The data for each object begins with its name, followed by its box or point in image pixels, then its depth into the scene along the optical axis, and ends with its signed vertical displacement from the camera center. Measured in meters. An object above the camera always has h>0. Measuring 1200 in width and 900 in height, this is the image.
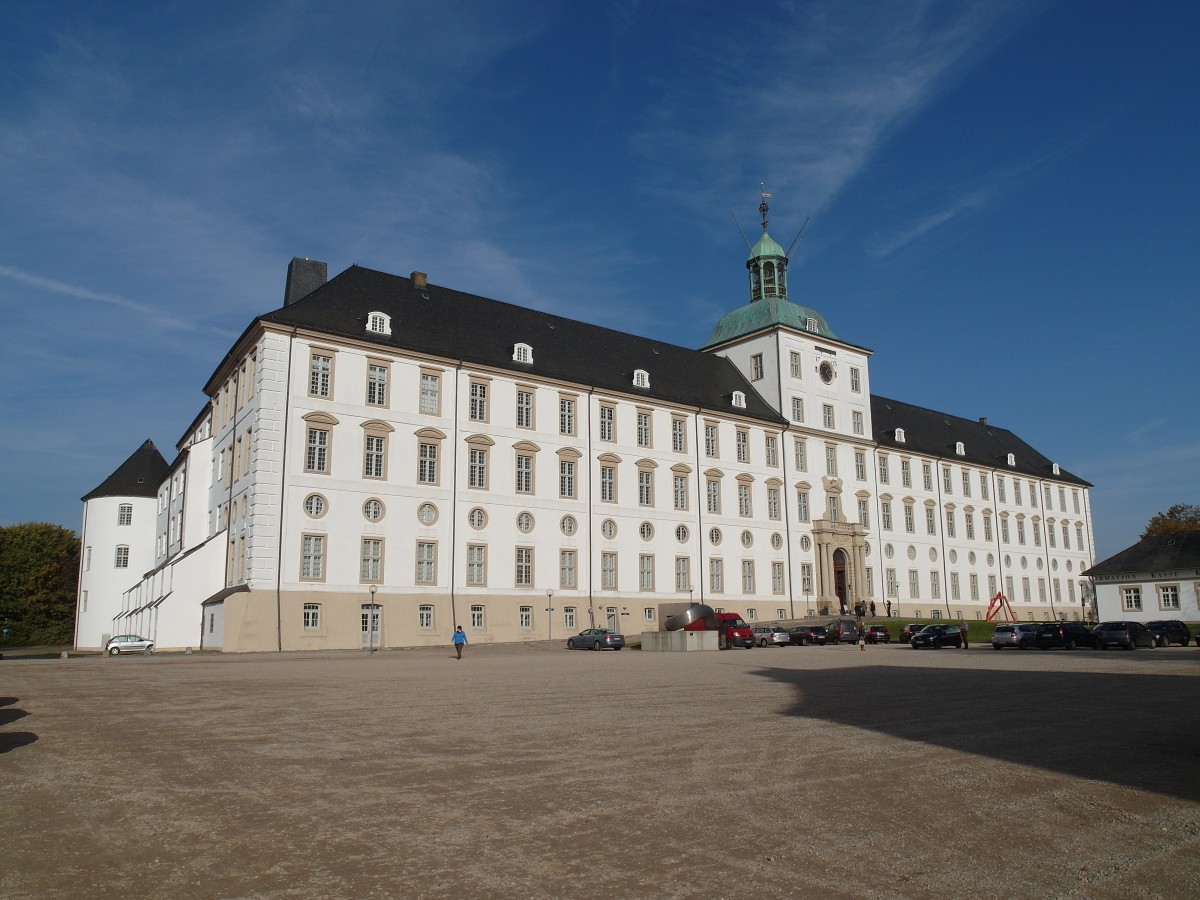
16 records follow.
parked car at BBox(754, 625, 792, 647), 44.06 -1.15
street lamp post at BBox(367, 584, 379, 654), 39.84 -0.12
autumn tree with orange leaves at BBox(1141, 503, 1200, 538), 86.59 +7.84
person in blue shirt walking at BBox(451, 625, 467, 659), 33.75 -0.84
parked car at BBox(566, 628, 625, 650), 41.41 -1.15
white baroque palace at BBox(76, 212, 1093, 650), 40.28 +6.56
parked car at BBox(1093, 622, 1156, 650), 40.34 -1.22
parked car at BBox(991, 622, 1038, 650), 40.53 -1.17
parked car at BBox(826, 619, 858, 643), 47.94 -1.07
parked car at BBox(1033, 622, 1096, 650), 40.81 -1.23
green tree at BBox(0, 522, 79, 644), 76.50 +2.74
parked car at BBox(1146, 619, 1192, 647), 44.56 -1.17
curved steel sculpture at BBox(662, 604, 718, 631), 41.47 -0.26
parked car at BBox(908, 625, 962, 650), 41.53 -1.24
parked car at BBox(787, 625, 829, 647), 46.59 -1.20
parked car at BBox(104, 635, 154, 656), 43.16 -1.14
